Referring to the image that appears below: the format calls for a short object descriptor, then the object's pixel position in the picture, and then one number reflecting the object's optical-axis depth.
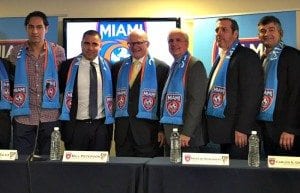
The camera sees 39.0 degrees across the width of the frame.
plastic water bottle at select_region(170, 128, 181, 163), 2.29
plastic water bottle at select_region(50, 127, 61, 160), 2.38
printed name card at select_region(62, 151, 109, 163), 2.25
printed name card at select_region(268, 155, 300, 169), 2.11
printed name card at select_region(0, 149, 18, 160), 2.31
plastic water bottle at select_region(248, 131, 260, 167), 2.18
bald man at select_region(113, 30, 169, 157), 3.09
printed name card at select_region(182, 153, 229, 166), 2.18
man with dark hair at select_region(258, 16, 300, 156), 2.73
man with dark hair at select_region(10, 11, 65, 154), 3.12
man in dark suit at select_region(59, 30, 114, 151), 3.10
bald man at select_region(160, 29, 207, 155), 2.88
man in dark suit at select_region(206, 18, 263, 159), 2.71
